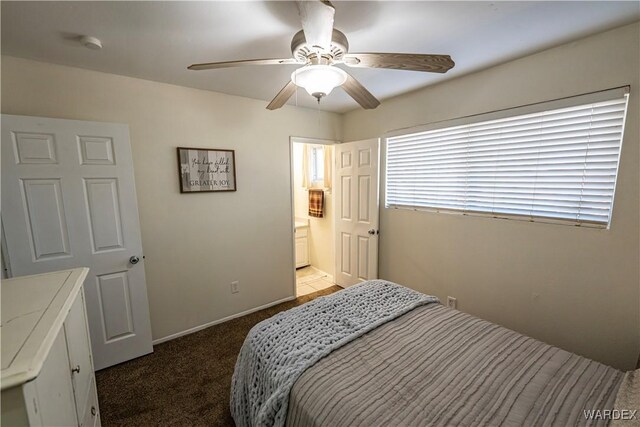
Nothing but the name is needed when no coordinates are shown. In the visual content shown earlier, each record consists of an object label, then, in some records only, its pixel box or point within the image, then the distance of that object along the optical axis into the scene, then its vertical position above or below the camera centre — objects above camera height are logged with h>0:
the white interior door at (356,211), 3.08 -0.31
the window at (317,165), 4.37 +0.37
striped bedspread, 0.96 -0.84
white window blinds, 1.69 +0.19
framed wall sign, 2.44 +0.18
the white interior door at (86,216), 1.75 -0.20
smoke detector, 1.57 +0.90
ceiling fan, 1.20 +0.65
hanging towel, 4.08 -0.26
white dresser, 0.66 -0.51
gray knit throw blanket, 1.17 -0.81
